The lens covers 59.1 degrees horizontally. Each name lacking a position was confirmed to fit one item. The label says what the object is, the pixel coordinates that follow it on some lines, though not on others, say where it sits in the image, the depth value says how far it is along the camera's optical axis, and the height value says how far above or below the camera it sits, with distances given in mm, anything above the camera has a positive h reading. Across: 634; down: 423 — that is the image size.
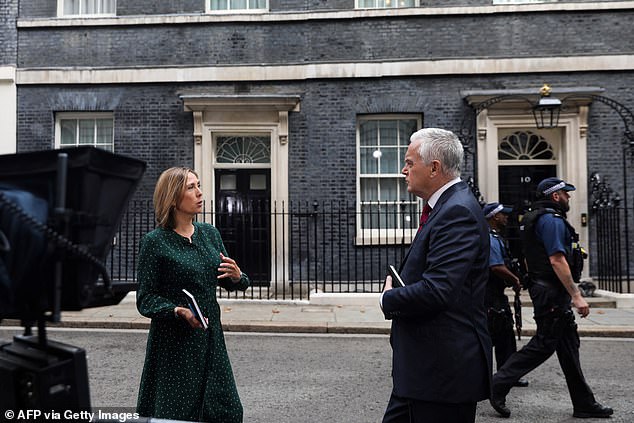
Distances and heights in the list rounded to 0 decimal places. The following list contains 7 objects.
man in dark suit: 2348 -411
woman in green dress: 2912 -523
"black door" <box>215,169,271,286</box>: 11844 +122
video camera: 1465 -75
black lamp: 10414 +2158
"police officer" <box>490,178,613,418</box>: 4609 -724
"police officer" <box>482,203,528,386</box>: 5402 -738
